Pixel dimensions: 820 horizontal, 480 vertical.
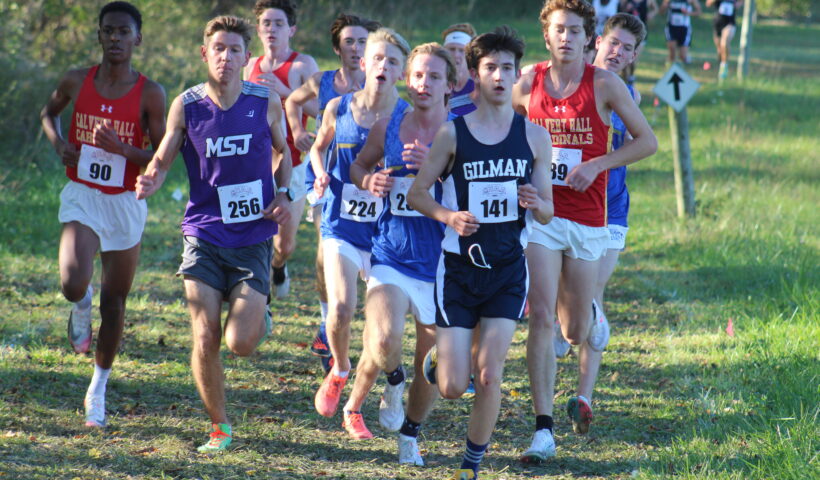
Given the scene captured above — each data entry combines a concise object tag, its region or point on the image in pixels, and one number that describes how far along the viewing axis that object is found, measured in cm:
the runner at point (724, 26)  4478
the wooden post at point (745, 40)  4249
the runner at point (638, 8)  4337
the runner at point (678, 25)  4287
